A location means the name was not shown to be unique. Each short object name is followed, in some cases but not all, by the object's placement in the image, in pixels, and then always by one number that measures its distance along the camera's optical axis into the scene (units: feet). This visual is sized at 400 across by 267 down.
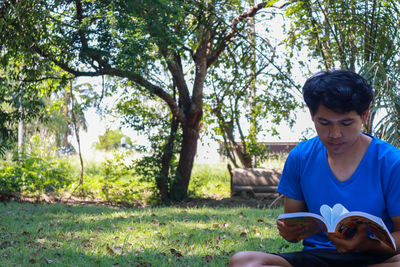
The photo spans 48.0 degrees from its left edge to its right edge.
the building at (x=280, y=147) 42.62
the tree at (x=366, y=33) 19.71
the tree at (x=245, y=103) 36.63
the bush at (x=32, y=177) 32.81
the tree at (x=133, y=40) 22.53
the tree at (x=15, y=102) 24.77
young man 6.81
